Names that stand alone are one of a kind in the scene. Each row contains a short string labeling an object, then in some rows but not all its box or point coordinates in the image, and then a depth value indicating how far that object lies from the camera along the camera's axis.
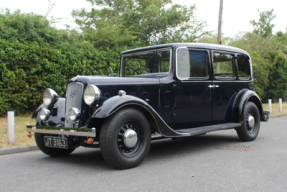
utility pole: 14.87
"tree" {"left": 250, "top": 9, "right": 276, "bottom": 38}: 42.59
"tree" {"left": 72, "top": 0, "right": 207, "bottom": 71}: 15.04
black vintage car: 4.36
